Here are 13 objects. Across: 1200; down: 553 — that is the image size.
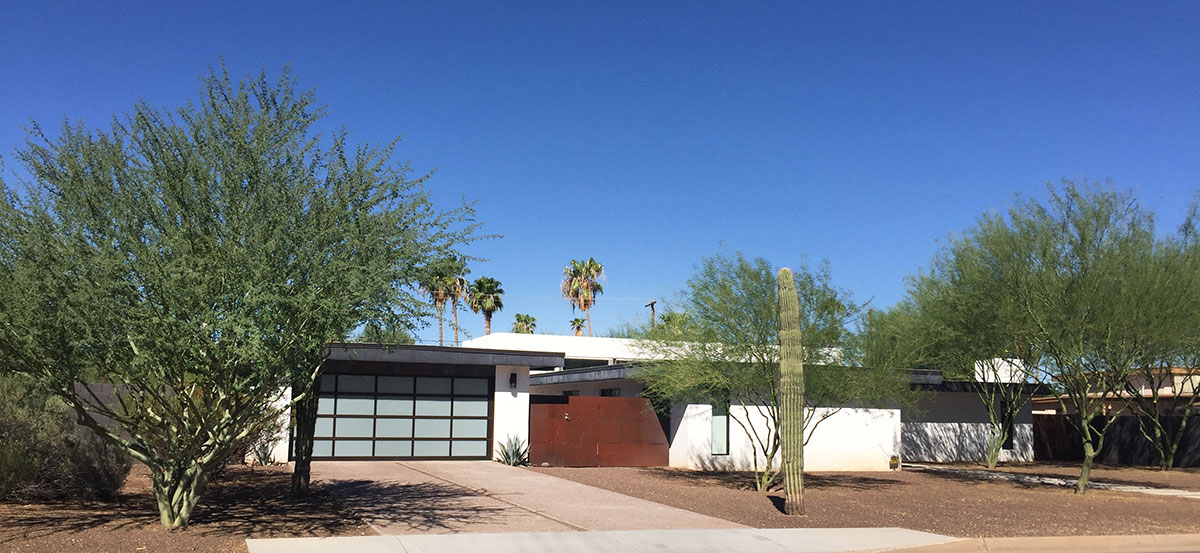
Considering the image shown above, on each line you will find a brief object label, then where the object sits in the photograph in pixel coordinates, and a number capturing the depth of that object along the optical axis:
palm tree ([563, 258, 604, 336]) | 73.00
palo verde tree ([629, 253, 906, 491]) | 20.47
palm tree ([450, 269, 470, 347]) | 58.16
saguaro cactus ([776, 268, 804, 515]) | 16.48
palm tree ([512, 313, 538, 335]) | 72.06
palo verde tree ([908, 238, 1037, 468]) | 22.80
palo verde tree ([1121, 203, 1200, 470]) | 21.59
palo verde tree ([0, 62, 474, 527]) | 11.38
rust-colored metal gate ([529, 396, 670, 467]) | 26.58
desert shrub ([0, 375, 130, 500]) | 14.97
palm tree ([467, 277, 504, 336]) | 66.12
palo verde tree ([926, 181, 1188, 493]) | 21.14
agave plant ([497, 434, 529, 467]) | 26.67
